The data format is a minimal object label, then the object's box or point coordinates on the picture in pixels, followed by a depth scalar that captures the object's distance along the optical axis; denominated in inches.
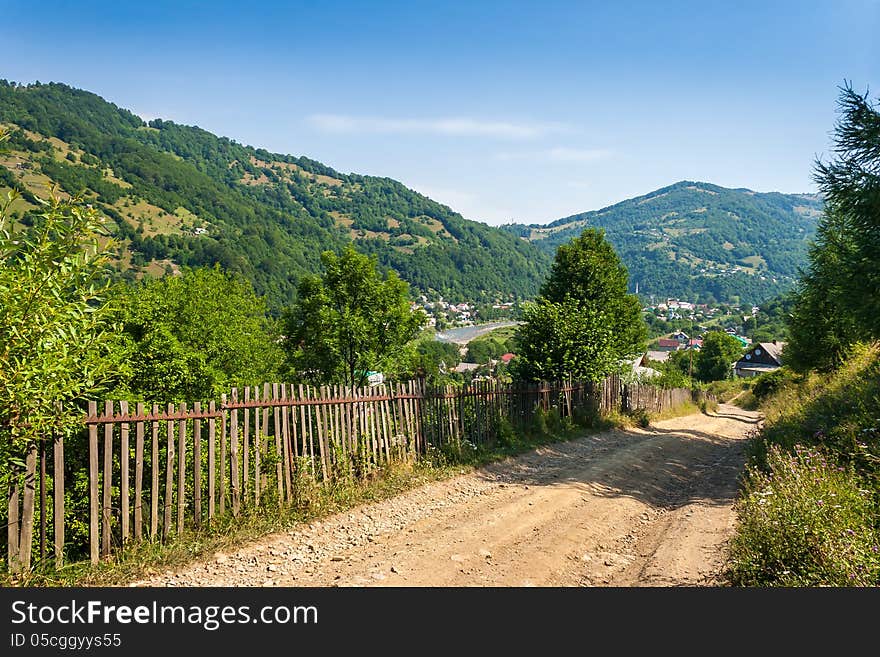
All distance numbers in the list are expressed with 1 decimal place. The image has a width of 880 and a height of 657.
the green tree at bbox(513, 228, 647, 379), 765.3
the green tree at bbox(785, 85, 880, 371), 434.0
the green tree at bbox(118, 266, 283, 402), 457.4
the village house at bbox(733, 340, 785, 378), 3932.8
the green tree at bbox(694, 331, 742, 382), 3563.0
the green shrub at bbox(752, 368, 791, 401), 1858.5
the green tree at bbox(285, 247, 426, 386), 927.7
